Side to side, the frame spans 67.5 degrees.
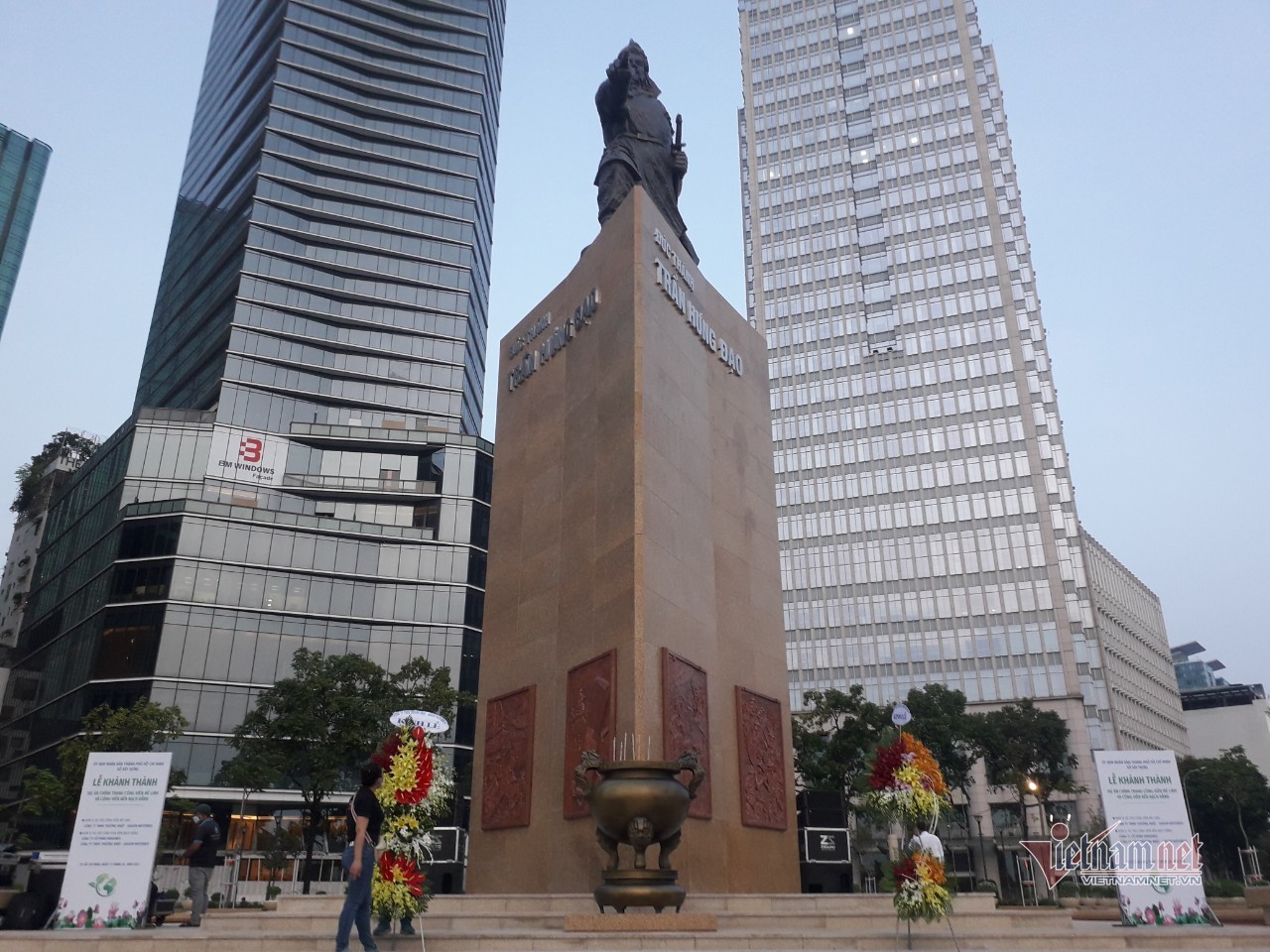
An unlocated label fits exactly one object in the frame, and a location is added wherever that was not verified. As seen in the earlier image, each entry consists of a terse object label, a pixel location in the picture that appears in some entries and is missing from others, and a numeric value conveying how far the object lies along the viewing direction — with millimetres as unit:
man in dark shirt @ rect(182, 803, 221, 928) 13555
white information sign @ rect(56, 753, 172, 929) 11883
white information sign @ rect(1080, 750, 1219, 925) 12273
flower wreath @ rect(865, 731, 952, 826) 11094
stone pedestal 15641
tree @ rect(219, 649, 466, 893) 32062
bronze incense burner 11008
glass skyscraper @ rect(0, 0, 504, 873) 53844
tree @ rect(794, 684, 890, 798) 40094
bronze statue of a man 21953
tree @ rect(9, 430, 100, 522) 77125
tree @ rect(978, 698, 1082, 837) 51031
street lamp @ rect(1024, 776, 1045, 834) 45428
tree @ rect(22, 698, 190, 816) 32625
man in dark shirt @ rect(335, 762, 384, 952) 8195
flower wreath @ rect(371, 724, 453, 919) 9766
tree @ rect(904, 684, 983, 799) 48469
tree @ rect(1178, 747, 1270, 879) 62844
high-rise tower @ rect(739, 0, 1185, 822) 70875
